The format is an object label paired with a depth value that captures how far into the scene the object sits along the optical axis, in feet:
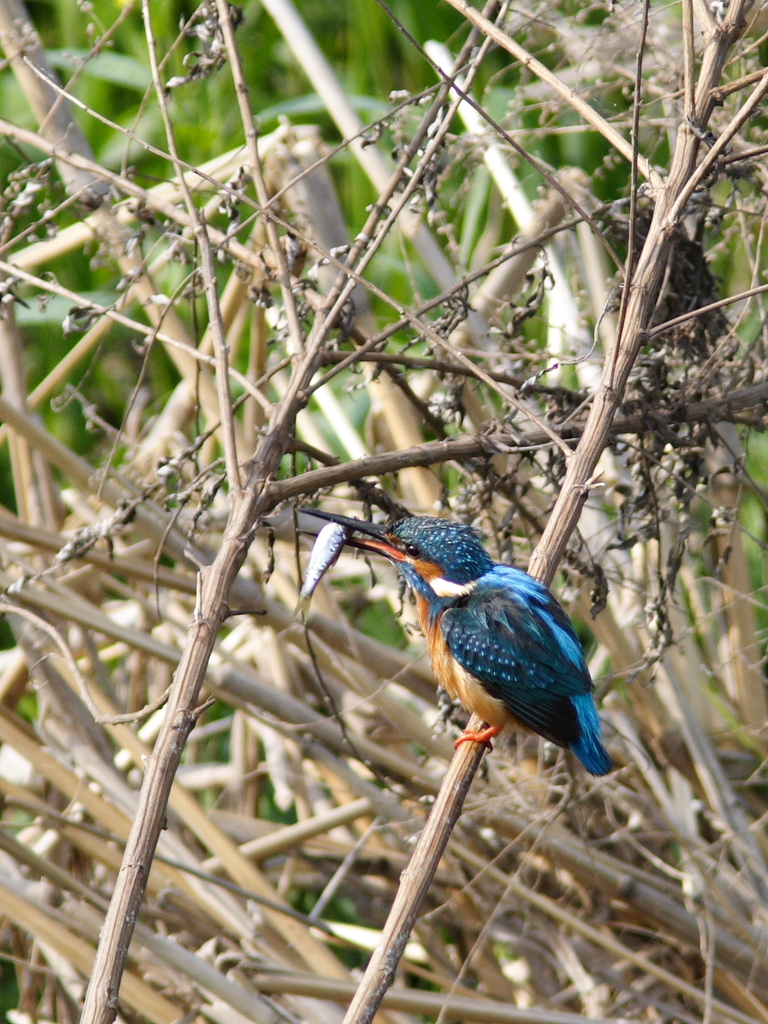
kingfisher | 22.23
